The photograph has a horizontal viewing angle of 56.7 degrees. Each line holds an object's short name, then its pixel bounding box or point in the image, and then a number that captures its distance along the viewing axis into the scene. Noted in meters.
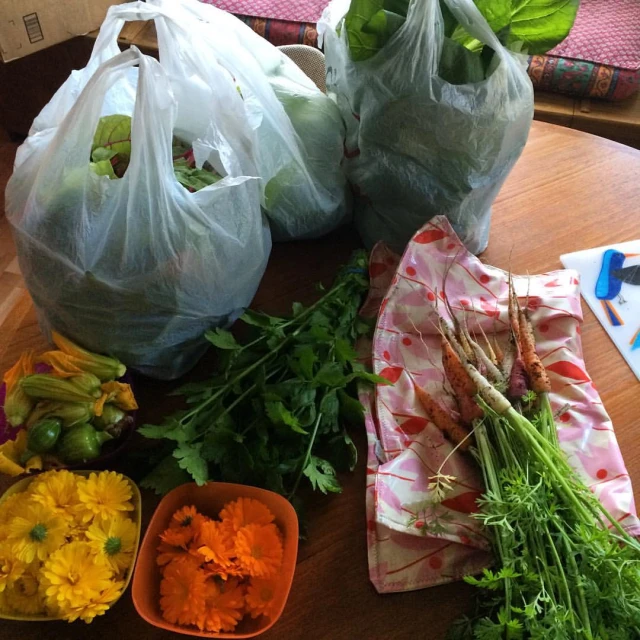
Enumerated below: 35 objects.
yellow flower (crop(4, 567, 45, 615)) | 0.48
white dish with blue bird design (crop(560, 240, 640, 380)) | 0.74
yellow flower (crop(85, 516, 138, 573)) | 0.49
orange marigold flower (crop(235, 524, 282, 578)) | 0.50
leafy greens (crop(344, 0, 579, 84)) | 0.62
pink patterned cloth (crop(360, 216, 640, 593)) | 0.56
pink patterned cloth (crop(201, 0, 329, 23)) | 1.46
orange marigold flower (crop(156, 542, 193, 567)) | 0.51
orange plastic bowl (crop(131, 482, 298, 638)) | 0.49
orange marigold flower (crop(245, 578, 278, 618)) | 0.50
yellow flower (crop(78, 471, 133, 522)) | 0.51
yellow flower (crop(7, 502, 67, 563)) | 0.48
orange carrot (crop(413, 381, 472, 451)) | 0.62
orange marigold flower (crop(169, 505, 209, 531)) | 0.53
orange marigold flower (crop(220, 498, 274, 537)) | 0.52
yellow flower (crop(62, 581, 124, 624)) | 0.47
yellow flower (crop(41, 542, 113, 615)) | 0.47
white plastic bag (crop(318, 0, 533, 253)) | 0.61
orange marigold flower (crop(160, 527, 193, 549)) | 0.52
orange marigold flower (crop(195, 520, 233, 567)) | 0.50
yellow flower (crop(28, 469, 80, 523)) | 0.51
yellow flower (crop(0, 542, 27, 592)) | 0.47
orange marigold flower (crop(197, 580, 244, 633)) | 0.48
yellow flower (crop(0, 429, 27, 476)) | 0.55
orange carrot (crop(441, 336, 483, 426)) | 0.63
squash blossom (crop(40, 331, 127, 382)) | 0.59
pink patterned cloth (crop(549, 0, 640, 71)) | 1.32
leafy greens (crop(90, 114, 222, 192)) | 0.62
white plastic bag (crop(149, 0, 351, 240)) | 0.67
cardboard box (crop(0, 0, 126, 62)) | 1.27
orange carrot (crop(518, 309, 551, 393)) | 0.63
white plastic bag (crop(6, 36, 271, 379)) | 0.56
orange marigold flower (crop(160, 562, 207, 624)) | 0.48
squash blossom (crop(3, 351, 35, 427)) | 0.57
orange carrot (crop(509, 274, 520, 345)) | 0.70
